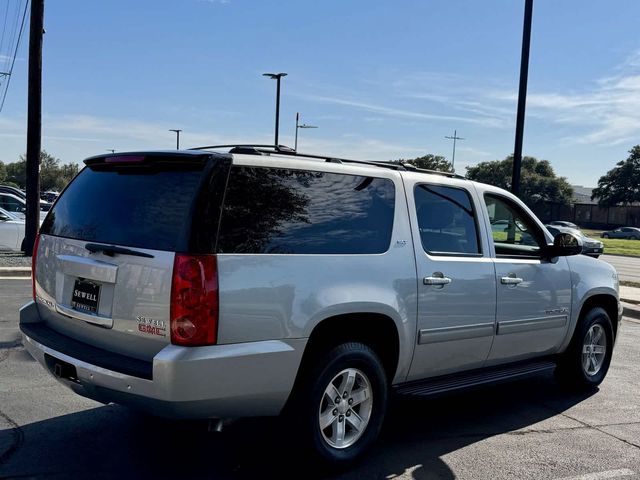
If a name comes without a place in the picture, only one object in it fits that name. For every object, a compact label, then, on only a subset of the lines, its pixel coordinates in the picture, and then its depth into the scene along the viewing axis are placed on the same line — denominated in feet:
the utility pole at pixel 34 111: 50.83
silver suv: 11.29
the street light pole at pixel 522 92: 42.80
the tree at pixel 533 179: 279.08
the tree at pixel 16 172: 336.57
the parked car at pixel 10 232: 51.01
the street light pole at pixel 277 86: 107.78
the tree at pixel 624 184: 269.85
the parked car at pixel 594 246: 68.10
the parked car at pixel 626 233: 196.36
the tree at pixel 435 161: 184.92
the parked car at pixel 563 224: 142.69
